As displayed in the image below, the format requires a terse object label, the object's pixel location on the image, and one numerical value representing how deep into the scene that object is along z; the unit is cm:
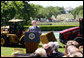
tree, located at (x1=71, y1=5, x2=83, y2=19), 8500
